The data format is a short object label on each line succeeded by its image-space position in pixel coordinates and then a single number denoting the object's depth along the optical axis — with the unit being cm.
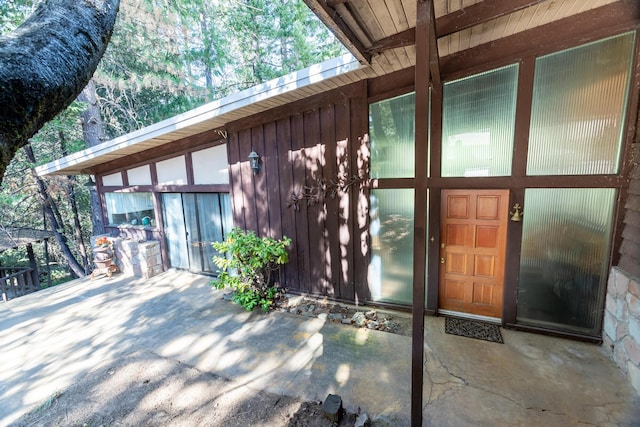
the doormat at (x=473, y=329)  319
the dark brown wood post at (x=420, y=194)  171
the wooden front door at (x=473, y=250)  331
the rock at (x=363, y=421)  207
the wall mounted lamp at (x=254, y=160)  438
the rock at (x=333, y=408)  213
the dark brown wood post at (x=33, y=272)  732
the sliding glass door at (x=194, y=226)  524
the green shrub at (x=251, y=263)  400
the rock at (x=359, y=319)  355
